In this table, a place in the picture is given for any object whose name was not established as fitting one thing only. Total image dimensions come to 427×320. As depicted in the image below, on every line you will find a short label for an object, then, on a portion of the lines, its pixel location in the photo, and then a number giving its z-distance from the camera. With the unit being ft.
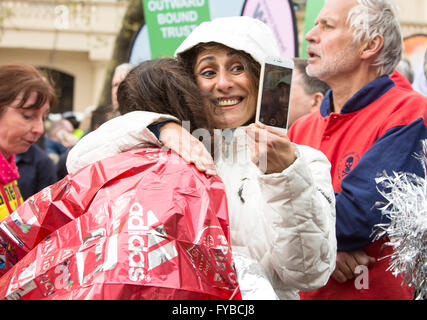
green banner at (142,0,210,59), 14.49
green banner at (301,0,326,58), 12.94
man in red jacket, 8.20
